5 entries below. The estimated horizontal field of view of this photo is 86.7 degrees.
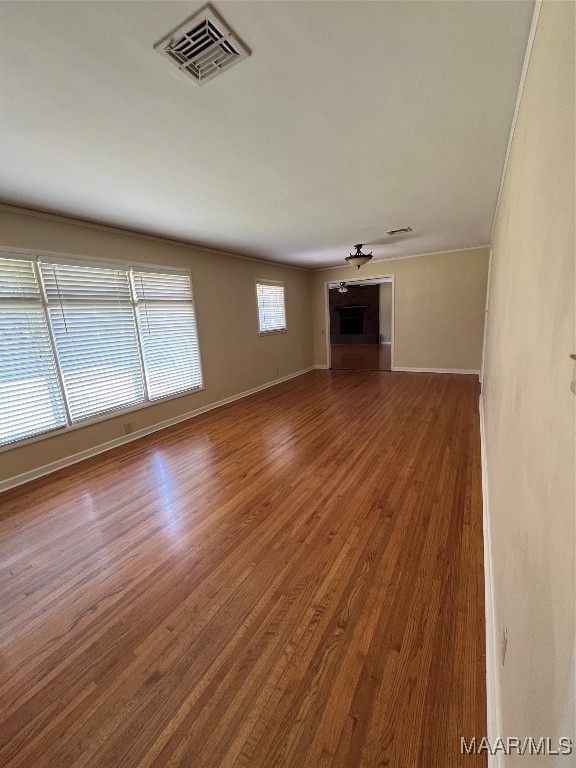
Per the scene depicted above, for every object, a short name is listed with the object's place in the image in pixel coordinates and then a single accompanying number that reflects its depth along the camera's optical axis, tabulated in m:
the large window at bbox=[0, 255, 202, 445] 2.90
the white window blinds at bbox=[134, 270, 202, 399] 4.06
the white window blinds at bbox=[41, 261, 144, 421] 3.21
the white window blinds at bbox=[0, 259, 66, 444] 2.82
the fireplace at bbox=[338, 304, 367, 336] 12.25
